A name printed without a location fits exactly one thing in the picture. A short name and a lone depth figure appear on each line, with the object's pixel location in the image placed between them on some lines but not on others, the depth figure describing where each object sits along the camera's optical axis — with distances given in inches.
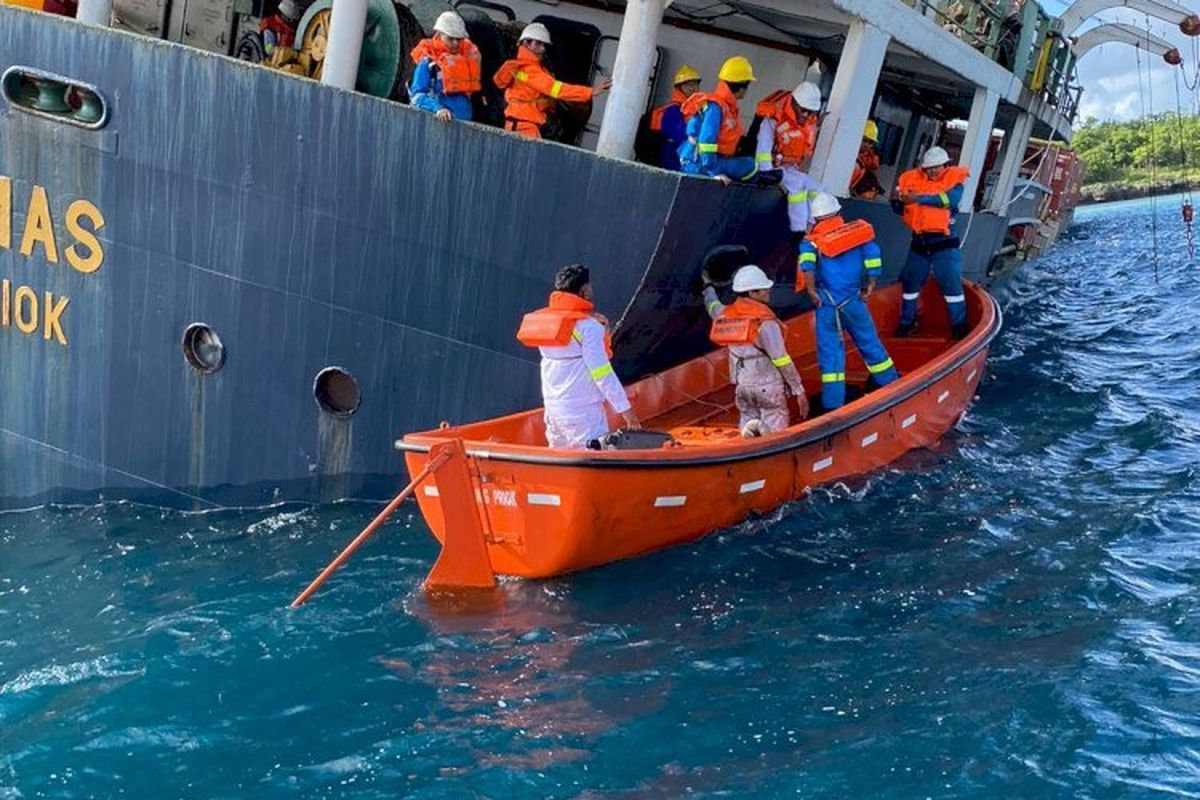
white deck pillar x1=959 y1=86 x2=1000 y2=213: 477.1
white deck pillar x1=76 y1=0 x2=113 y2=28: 320.8
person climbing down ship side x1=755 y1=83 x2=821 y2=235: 340.5
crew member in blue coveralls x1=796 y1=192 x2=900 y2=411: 333.1
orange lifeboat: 257.9
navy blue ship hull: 289.1
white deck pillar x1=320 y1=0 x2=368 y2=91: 302.7
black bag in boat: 277.1
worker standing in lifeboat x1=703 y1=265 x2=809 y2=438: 305.3
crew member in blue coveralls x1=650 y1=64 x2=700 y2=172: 351.6
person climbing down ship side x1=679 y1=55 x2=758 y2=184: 311.9
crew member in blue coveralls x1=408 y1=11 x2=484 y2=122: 305.6
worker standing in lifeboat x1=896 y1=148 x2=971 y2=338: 417.4
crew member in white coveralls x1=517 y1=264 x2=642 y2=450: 266.2
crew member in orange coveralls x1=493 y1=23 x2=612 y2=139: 314.8
